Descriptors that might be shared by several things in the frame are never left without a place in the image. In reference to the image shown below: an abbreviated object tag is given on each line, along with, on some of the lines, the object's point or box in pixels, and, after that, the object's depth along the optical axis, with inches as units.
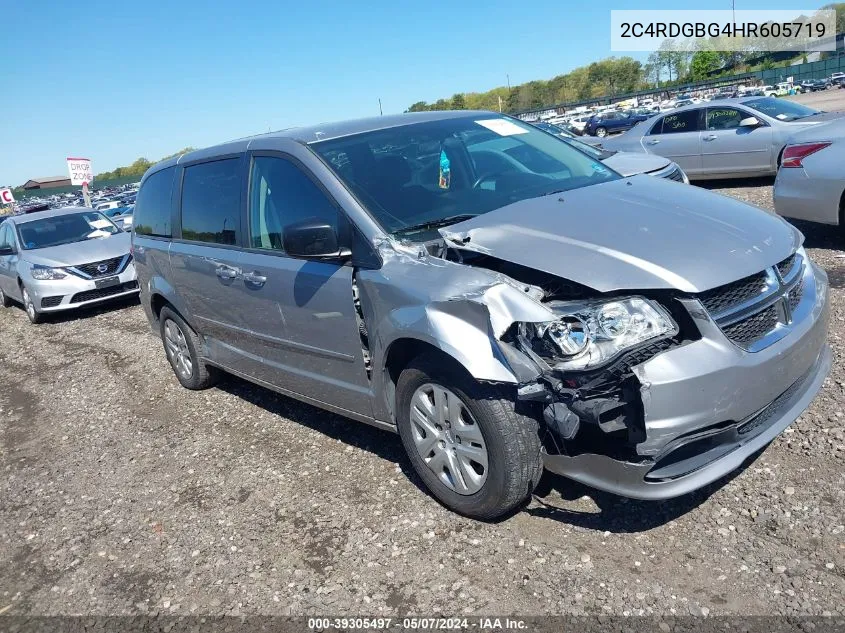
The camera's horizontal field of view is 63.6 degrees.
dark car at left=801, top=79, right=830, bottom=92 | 2102.6
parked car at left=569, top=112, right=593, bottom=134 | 1714.8
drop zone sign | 732.0
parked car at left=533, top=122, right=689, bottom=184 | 278.2
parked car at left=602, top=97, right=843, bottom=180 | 420.2
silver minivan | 103.7
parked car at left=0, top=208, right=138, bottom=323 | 392.5
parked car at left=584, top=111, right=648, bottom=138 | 1561.3
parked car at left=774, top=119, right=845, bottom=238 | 245.1
